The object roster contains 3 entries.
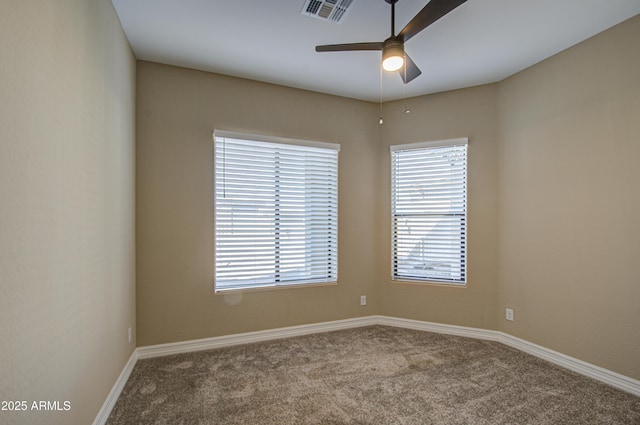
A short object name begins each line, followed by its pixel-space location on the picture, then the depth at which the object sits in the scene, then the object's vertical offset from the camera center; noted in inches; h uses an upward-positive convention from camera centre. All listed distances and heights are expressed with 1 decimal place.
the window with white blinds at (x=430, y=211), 145.1 -0.8
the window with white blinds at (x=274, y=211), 130.5 -1.0
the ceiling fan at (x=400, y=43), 68.1 +43.4
